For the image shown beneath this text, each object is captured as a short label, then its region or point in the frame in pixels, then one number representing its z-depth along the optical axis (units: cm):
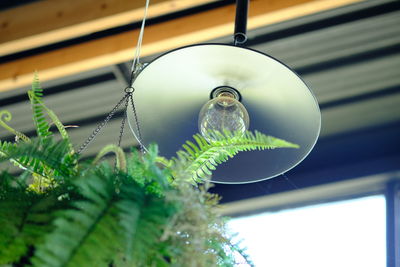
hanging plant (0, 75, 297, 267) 107
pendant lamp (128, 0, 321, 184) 172
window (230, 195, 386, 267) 337
